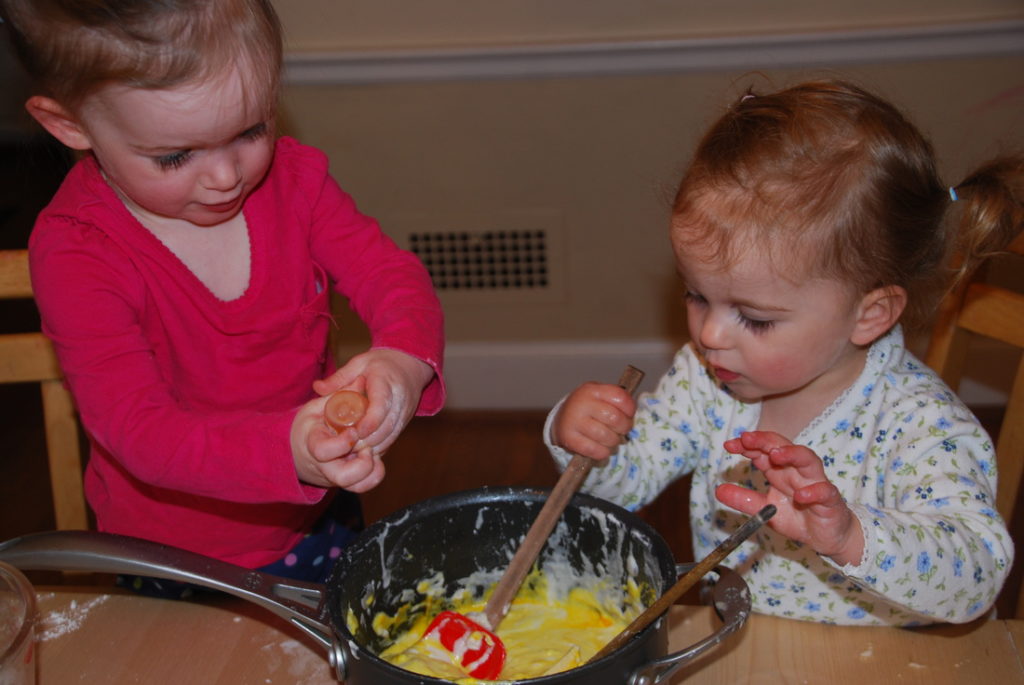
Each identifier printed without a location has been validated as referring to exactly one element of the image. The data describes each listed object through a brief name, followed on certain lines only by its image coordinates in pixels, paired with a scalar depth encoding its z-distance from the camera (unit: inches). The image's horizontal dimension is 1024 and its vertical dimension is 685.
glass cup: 27.1
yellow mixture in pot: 34.6
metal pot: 27.5
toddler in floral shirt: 34.0
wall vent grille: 98.6
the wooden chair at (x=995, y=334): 43.3
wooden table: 32.9
